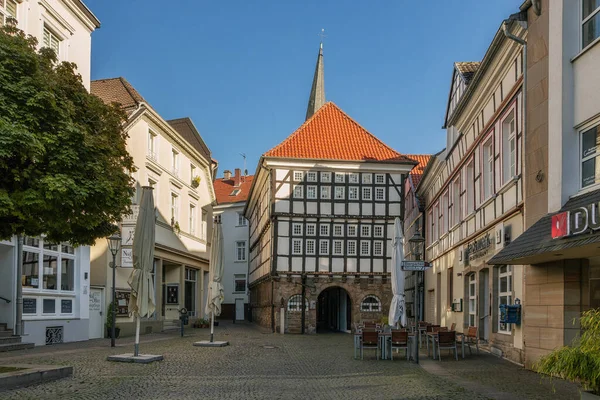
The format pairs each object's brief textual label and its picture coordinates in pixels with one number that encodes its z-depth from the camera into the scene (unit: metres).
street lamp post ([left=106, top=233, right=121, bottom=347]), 21.17
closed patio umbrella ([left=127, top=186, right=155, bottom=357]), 16.06
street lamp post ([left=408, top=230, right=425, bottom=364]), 16.01
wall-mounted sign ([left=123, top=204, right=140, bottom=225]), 26.91
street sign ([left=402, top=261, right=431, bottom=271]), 15.85
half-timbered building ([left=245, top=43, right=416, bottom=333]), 34.84
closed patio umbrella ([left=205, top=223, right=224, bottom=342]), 23.17
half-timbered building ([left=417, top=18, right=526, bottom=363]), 16.56
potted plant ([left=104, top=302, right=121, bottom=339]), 25.94
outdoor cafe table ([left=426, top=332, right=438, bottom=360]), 17.29
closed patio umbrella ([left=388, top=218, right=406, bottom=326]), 20.22
